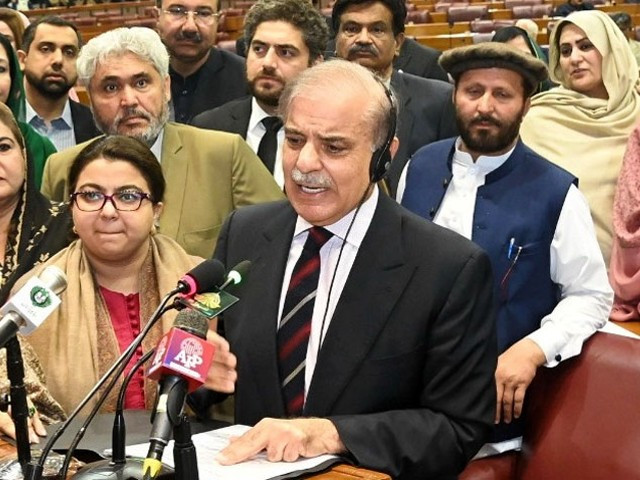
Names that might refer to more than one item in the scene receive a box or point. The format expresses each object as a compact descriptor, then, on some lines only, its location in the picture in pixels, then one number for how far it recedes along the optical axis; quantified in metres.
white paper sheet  2.29
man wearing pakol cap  2.97
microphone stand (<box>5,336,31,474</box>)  2.20
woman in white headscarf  4.02
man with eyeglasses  4.25
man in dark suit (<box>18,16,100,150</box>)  4.42
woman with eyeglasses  2.84
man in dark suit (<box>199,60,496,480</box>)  2.53
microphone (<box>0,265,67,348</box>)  2.10
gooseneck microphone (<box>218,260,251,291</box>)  2.14
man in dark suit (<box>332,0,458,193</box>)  3.85
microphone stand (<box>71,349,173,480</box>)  2.22
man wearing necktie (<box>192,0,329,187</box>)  3.86
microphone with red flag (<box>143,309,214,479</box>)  2.02
